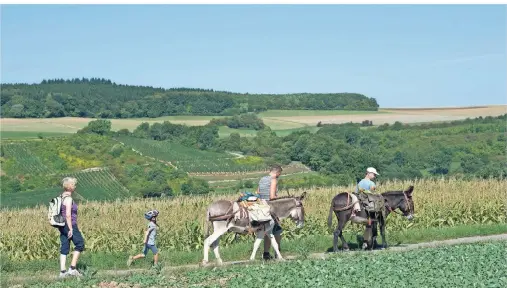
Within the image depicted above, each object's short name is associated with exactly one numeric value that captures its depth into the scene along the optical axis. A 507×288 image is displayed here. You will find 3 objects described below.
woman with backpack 16.22
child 17.86
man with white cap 20.44
